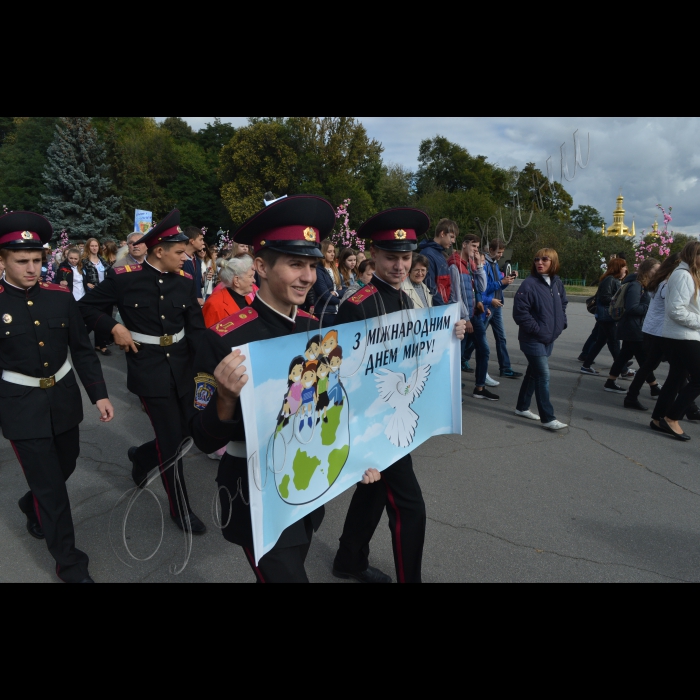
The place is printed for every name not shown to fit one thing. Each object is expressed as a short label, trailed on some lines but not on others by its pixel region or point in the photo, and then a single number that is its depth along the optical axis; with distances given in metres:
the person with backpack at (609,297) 8.03
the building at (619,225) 41.62
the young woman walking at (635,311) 7.27
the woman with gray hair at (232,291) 4.64
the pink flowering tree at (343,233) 16.30
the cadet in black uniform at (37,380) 3.05
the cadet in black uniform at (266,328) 1.97
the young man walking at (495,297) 8.19
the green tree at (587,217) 39.63
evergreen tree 34.12
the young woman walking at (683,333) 5.46
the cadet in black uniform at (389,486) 2.71
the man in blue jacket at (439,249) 6.55
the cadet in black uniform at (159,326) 3.73
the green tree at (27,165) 38.62
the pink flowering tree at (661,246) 11.95
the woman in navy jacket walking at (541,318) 5.84
